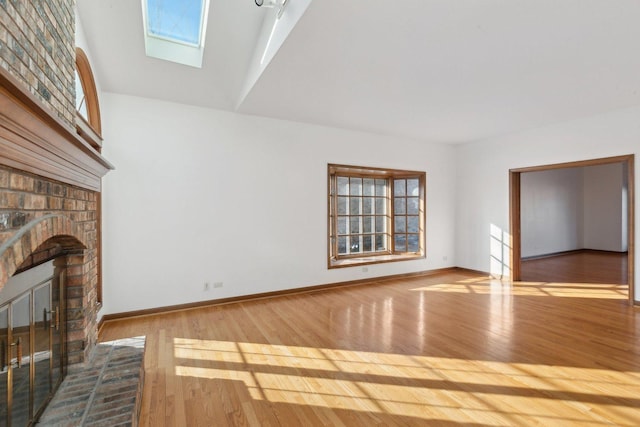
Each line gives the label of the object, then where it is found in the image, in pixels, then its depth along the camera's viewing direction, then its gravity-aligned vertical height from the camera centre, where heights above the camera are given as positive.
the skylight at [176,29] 2.79 +1.90
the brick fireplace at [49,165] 1.00 +0.22
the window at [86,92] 2.62 +1.18
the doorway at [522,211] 3.79 +0.03
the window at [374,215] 5.04 -0.05
